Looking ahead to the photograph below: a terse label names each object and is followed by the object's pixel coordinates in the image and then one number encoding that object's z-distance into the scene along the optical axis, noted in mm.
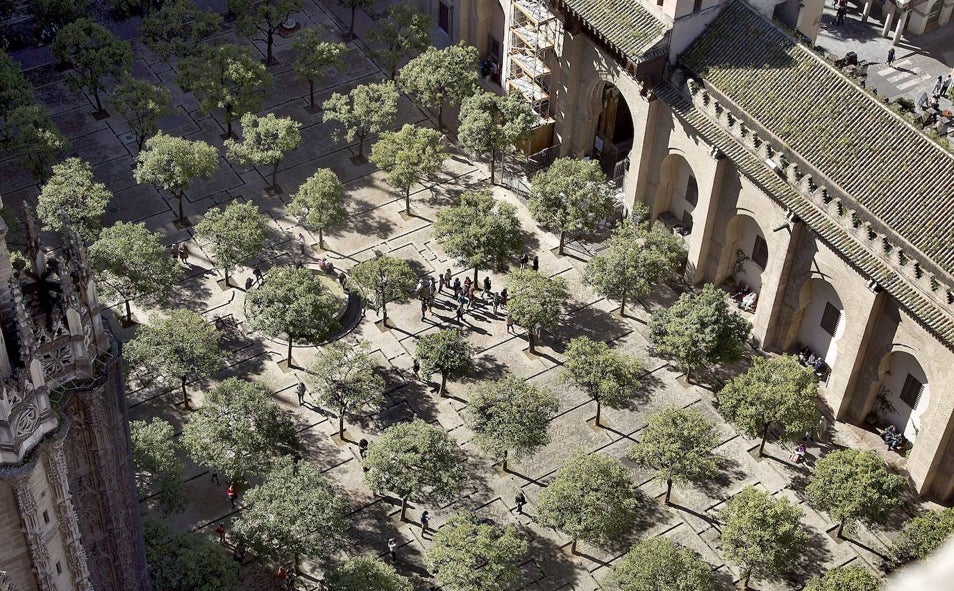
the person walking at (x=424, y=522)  66500
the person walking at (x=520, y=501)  67062
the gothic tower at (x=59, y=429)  32094
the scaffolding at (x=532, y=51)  83812
